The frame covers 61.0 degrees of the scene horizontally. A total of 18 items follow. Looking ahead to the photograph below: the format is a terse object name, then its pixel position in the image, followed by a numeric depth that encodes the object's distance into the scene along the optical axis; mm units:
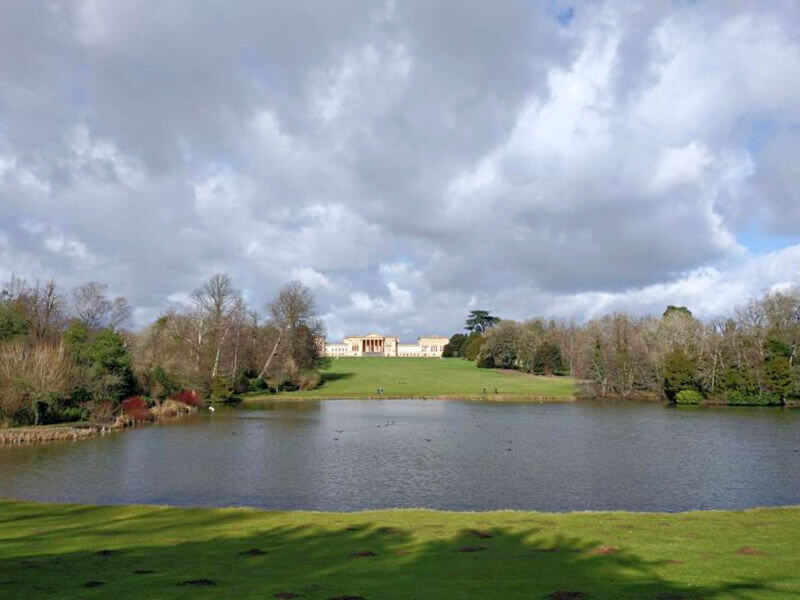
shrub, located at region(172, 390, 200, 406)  74125
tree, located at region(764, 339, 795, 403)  77625
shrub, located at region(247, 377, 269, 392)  95312
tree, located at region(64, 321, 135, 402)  55094
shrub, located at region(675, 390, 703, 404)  82312
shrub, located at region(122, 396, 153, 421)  59056
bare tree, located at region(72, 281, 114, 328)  92062
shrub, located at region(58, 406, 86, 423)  51812
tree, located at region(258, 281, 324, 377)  103250
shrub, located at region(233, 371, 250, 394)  91869
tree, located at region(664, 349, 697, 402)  84312
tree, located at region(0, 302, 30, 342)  55625
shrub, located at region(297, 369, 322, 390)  100500
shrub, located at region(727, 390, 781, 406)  78125
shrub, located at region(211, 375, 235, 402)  83000
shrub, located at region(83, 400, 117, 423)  53875
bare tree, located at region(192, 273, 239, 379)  97250
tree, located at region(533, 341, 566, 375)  125062
